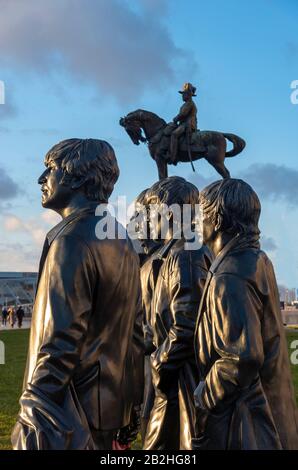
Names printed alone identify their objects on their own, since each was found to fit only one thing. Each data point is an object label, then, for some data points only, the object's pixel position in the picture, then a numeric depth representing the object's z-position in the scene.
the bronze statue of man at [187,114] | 19.66
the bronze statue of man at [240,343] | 3.74
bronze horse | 19.56
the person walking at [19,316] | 40.07
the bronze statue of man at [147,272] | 5.66
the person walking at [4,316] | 46.94
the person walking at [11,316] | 42.68
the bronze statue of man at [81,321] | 3.03
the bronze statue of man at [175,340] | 4.85
